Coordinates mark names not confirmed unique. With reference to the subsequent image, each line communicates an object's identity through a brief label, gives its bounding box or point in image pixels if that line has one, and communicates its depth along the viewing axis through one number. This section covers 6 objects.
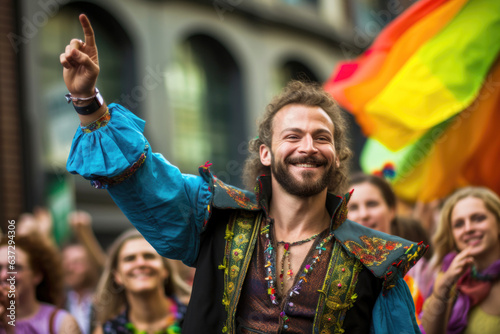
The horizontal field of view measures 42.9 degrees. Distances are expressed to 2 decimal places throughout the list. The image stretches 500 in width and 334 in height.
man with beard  2.47
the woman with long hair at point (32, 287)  3.74
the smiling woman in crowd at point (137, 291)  3.99
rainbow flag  4.42
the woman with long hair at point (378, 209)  4.16
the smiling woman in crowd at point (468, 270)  3.59
